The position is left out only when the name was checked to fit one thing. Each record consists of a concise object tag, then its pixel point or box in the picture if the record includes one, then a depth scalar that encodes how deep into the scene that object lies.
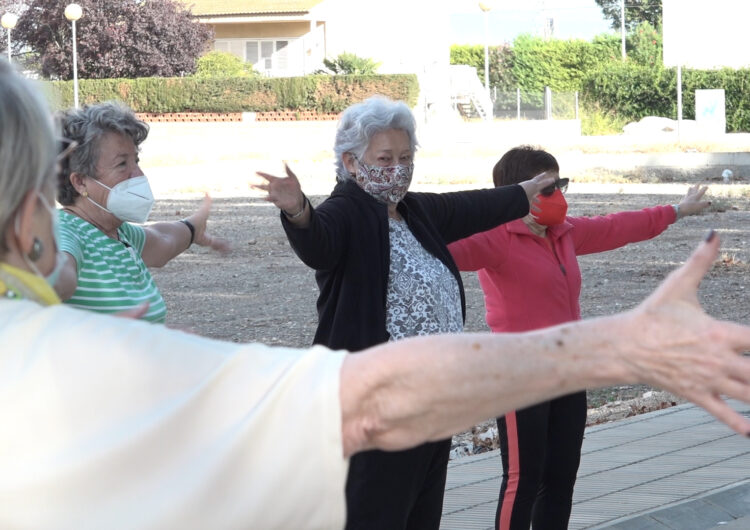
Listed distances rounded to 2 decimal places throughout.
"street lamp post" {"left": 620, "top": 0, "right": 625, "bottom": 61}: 58.04
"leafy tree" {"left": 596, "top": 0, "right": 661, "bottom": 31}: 92.12
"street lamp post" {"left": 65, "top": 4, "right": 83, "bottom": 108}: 34.50
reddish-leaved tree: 45.28
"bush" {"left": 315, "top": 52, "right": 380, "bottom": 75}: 44.09
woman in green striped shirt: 3.25
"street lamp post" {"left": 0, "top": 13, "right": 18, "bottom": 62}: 35.97
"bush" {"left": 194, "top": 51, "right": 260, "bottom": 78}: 46.72
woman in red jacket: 4.29
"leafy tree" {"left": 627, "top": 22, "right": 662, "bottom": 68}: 53.53
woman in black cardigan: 3.70
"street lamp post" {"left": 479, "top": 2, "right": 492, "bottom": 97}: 39.94
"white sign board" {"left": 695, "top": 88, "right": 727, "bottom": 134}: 38.62
